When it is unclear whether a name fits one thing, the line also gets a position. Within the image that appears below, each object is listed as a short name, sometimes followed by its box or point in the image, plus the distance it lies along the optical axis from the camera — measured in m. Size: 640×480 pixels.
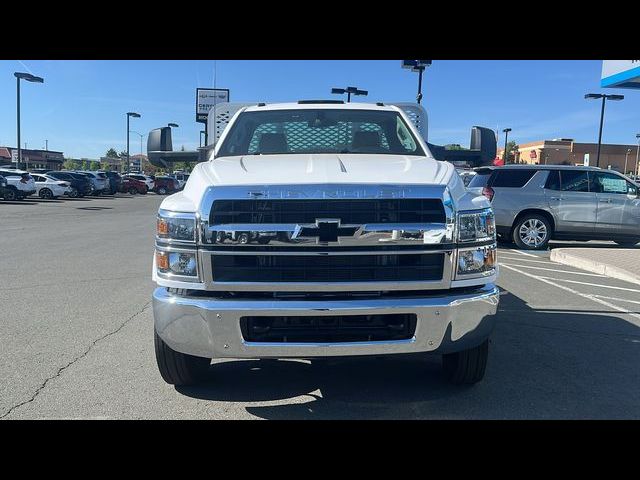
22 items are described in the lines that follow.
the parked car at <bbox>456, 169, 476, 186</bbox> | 16.76
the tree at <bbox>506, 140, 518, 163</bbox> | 90.03
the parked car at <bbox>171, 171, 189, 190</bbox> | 53.26
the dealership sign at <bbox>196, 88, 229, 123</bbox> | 17.81
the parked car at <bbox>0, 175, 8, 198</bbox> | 27.41
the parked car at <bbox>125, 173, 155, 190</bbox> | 45.22
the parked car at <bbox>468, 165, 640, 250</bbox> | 11.68
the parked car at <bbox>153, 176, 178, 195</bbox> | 46.97
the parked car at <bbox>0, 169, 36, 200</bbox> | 27.98
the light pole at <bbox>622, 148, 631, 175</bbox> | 81.30
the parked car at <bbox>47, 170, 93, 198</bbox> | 33.44
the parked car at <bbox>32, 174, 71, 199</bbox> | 31.42
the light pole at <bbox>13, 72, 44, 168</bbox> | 33.44
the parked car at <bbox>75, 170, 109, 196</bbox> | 35.82
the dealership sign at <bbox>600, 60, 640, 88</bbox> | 16.34
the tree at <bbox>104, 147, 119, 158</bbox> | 145.12
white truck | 3.12
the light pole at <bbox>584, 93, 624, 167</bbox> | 31.30
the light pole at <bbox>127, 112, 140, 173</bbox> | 54.00
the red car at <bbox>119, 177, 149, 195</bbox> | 44.62
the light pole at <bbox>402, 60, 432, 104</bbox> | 17.64
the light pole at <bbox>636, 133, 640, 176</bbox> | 72.79
